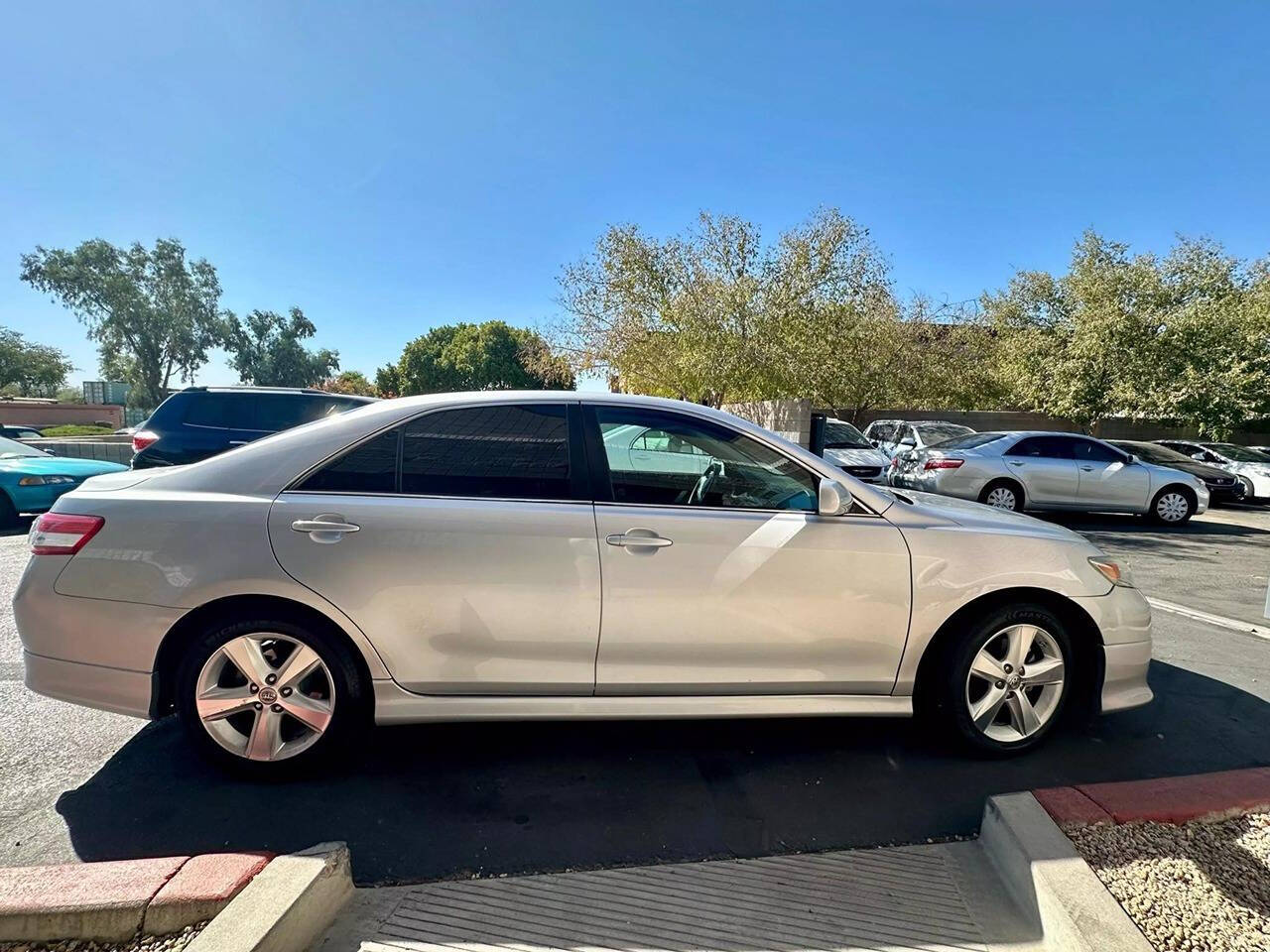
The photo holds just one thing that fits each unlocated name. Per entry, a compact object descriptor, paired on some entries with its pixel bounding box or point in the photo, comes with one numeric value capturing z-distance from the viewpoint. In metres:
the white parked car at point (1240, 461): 12.48
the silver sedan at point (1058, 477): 9.23
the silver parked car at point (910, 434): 12.34
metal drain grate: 1.74
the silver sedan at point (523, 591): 2.36
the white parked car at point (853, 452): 10.77
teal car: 7.23
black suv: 7.05
